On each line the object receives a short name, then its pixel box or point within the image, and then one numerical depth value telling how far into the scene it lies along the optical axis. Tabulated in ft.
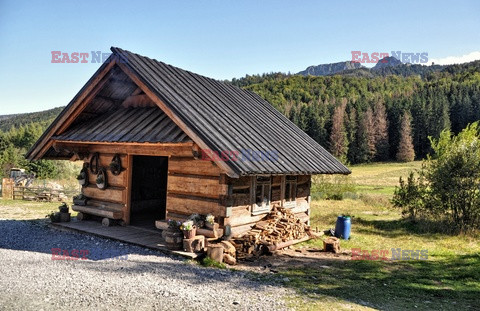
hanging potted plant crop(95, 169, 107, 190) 38.96
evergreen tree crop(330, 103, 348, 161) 256.52
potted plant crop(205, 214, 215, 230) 30.48
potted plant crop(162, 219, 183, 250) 29.60
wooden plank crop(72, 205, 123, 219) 37.47
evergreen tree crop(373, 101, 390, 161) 266.36
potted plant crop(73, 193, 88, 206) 40.88
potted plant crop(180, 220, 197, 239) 29.17
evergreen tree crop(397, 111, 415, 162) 252.83
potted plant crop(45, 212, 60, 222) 38.91
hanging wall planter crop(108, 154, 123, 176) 37.91
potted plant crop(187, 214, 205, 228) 31.07
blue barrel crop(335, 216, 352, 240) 43.07
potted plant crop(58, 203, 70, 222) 39.10
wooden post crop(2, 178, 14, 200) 66.95
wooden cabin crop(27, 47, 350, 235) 30.91
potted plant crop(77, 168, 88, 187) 41.04
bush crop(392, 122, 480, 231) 50.88
